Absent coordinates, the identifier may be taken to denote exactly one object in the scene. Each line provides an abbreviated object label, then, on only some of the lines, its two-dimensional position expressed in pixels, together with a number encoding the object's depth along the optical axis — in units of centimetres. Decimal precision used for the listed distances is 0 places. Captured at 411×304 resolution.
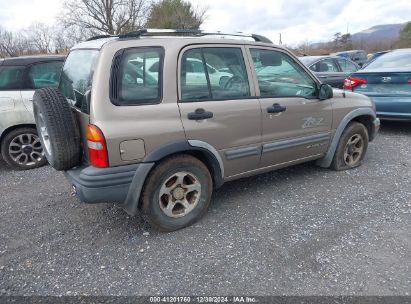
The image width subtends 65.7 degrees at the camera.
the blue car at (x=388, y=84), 543
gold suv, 260
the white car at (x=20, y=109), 461
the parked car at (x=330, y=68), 845
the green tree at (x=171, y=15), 2931
